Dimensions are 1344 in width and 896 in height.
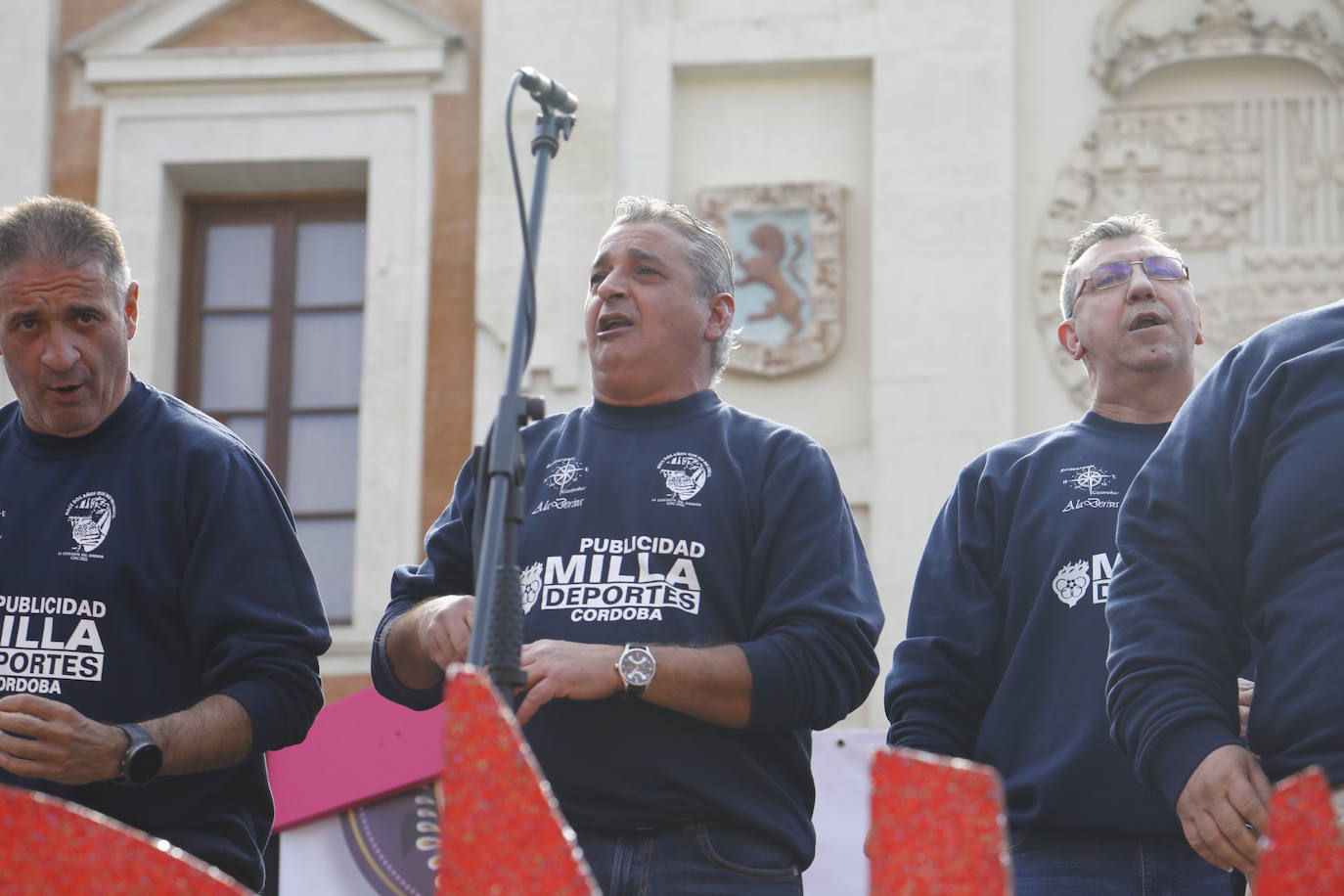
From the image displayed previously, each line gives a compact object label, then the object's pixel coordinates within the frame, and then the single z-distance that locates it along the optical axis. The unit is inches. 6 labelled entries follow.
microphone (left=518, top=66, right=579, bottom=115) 148.9
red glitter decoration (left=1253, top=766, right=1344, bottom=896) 76.1
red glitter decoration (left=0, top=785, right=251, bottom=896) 86.0
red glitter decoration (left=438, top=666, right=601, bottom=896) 80.4
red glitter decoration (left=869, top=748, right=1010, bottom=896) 77.6
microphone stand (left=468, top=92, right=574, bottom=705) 125.6
